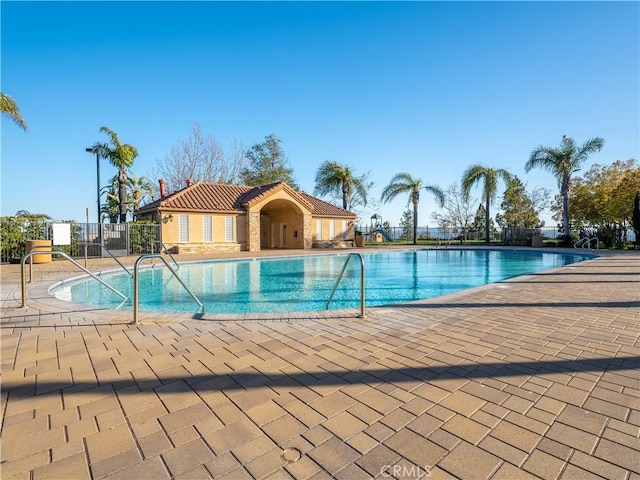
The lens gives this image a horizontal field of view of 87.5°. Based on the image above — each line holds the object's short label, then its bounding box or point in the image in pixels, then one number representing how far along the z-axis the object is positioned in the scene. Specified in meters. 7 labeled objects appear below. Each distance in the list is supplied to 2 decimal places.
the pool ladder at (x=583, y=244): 21.65
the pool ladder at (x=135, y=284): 4.59
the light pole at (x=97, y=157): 19.36
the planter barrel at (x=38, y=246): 13.81
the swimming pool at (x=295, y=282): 8.22
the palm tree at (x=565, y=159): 23.22
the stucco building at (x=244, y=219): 20.42
